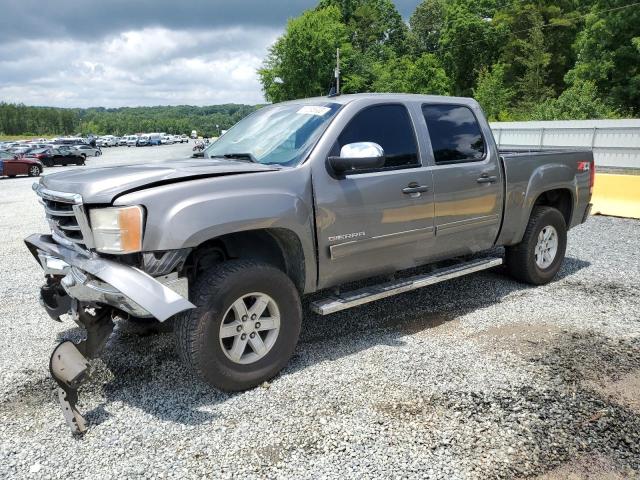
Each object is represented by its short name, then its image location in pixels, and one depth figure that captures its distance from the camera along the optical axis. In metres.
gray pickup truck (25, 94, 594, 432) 3.06
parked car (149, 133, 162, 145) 81.69
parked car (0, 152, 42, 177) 24.14
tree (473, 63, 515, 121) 44.84
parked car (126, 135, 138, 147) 79.14
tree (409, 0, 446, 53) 74.94
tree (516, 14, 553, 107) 46.88
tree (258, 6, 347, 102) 57.84
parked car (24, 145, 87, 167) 32.66
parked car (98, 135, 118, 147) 79.12
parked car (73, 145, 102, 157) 43.96
